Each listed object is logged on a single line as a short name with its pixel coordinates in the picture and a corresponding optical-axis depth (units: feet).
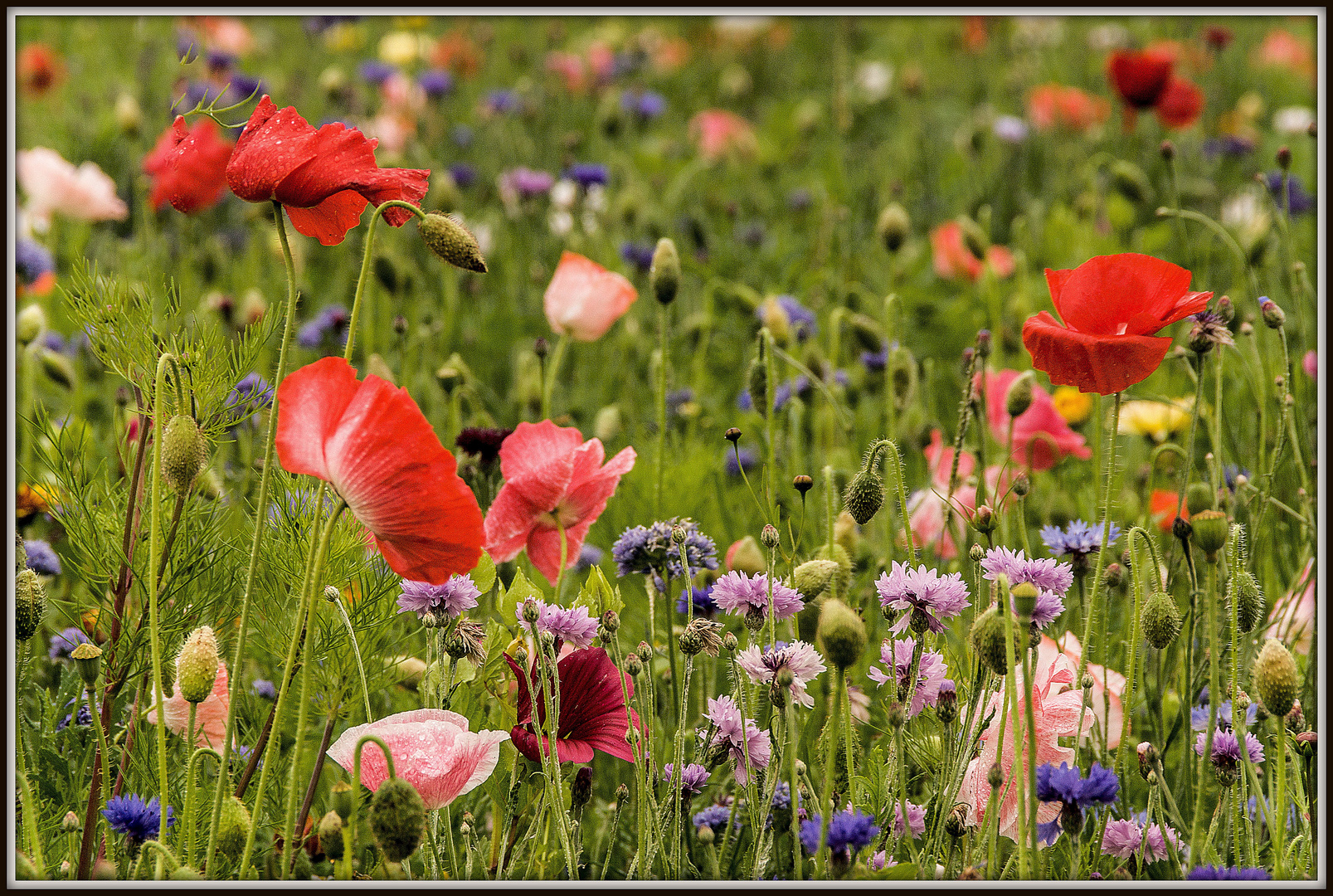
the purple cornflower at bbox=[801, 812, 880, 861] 7.24
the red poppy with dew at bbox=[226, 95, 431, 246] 7.27
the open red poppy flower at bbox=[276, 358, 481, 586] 7.19
